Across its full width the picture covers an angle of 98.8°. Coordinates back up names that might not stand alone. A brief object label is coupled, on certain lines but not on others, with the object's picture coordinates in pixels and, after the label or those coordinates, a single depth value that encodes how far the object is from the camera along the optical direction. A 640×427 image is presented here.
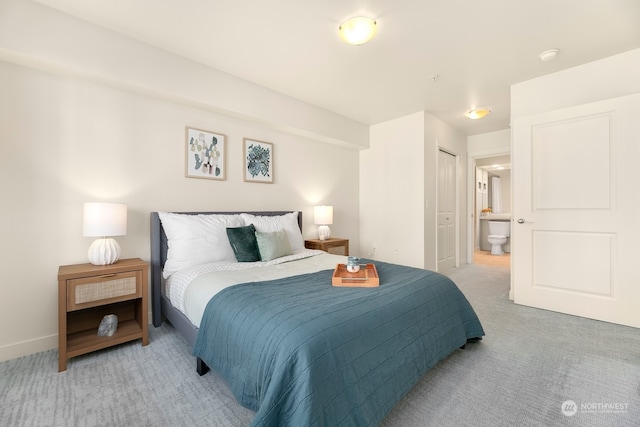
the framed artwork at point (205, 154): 2.93
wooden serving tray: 1.84
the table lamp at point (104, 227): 2.06
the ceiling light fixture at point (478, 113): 3.92
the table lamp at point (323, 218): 3.95
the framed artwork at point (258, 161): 3.40
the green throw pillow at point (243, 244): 2.61
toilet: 6.45
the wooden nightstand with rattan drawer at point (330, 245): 3.76
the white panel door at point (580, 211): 2.52
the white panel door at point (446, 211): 4.58
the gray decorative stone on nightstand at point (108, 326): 2.16
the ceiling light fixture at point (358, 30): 2.10
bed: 1.12
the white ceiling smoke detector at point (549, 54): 2.54
